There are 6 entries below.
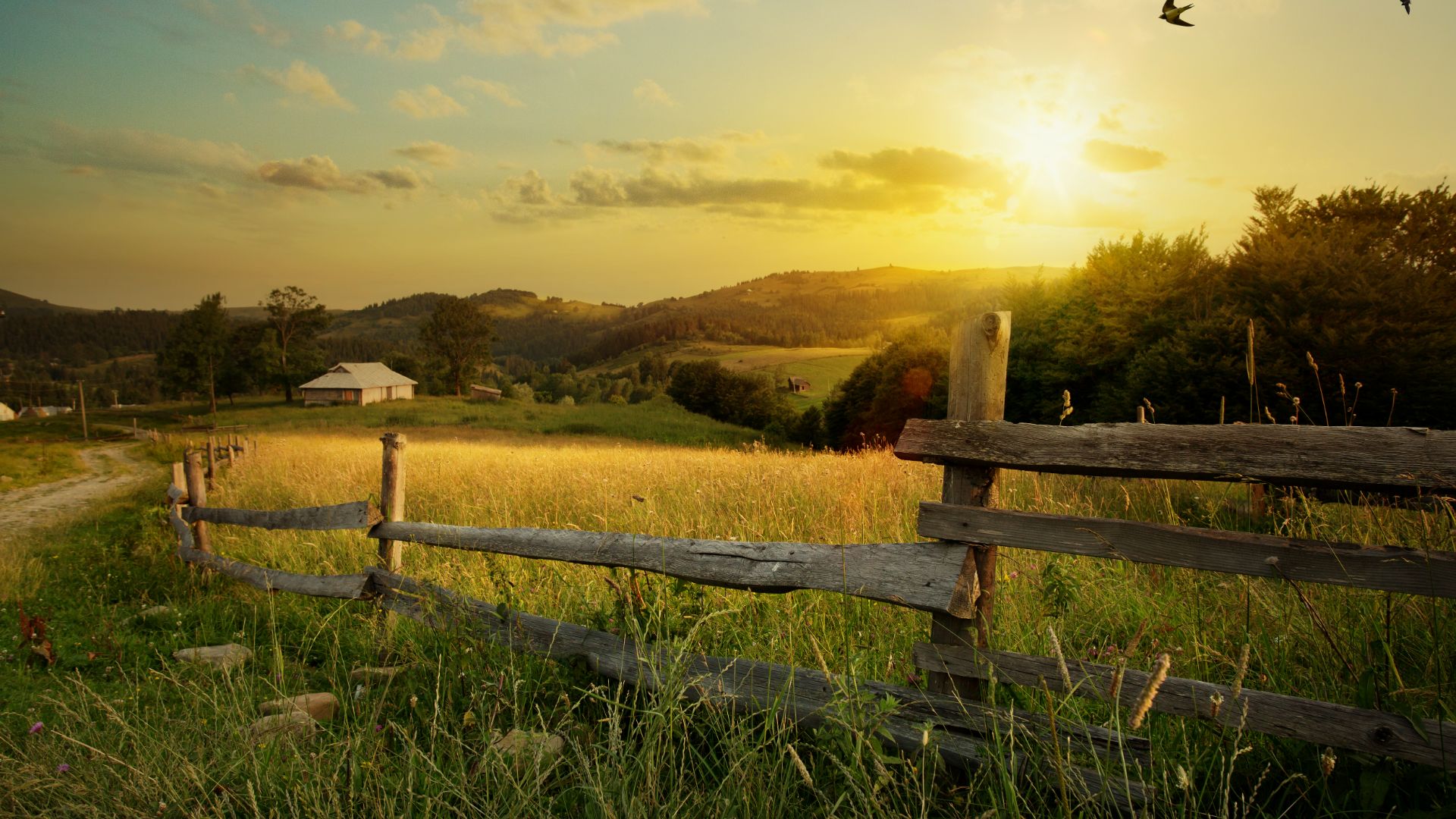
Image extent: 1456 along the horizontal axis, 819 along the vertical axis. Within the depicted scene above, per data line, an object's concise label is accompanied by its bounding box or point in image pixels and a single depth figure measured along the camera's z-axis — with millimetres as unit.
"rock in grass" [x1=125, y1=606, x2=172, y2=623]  6020
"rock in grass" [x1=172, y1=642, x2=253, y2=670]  4660
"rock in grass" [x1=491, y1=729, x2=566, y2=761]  2498
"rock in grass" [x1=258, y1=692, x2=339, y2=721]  3531
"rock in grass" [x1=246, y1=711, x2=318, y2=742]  2768
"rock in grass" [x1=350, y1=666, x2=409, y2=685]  3895
